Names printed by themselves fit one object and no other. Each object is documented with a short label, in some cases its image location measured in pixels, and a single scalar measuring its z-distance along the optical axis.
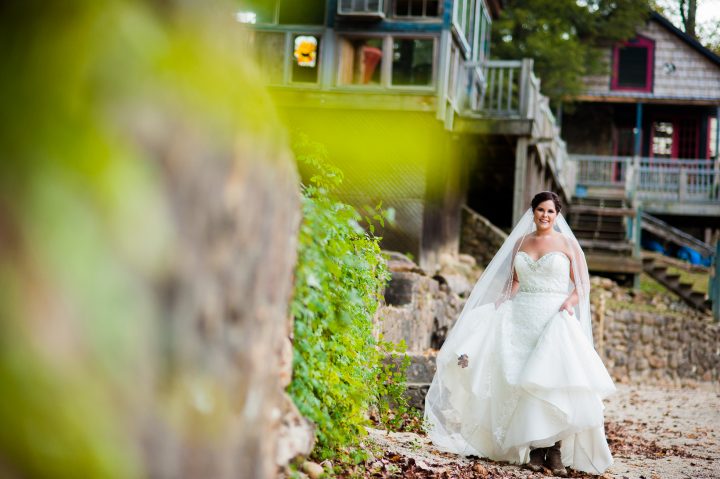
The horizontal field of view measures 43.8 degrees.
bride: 6.33
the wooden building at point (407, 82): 14.48
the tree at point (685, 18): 31.18
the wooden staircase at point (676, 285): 19.50
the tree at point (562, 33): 25.98
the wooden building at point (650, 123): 25.42
